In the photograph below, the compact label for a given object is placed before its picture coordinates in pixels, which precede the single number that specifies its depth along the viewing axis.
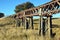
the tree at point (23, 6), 35.79
